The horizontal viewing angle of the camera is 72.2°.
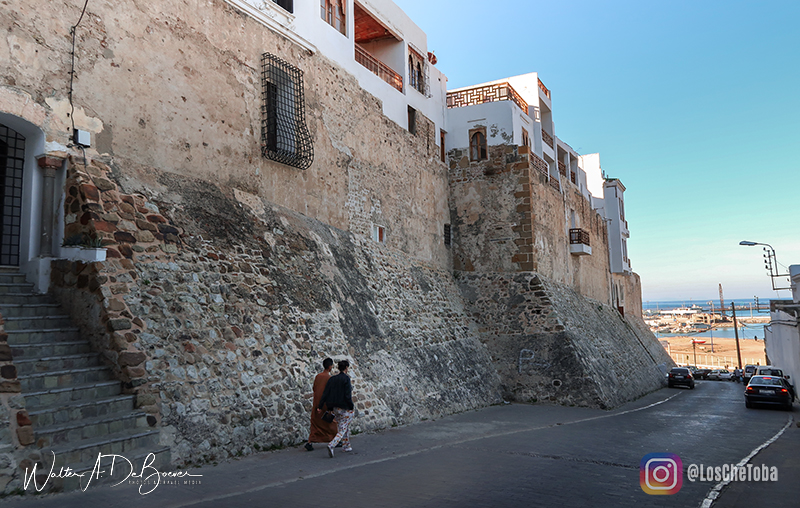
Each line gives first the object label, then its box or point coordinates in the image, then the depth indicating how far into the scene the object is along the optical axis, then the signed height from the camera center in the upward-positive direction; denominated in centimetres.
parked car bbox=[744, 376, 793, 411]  1812 -321
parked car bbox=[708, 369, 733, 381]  4022 -566
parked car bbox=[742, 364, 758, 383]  3094 -428
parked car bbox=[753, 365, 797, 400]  2234 -310
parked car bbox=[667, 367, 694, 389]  2814 -396
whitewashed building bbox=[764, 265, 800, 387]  1808 -180
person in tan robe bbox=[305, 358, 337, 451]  848 -169
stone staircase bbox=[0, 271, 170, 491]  598 -83
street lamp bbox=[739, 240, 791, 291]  3000 +171
